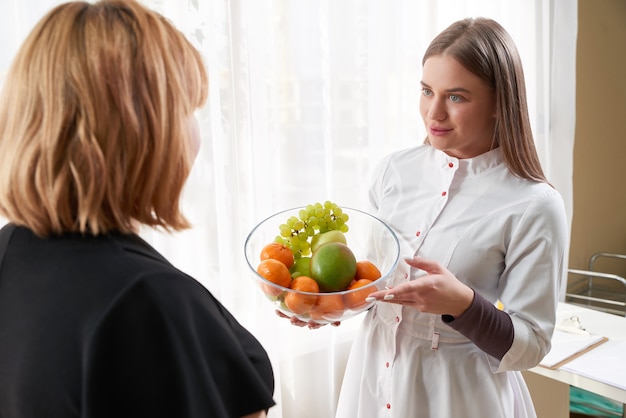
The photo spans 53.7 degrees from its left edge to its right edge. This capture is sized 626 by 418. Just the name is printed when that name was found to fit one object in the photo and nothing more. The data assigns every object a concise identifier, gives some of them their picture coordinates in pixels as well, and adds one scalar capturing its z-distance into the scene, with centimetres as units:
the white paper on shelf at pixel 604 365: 171
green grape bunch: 129
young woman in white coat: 125
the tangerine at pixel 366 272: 121
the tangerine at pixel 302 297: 113
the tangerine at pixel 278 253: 123
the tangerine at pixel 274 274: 116
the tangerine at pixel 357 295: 114
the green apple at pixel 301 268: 121
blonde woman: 71
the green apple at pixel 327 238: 124
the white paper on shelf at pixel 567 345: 185
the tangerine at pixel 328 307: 113
